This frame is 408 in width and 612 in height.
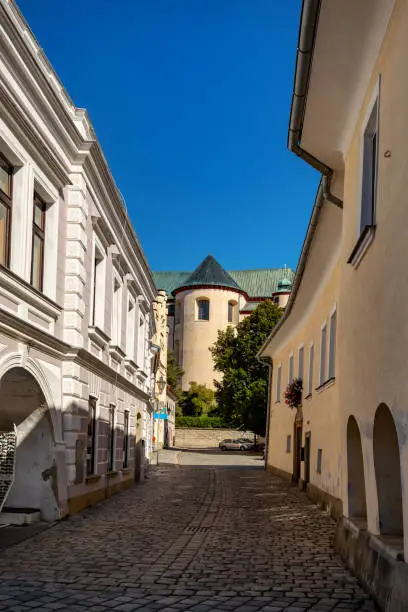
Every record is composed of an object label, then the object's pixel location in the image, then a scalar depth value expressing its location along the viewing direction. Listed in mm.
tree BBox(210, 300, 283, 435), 46469
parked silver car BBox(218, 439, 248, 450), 55178
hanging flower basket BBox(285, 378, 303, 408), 21734
